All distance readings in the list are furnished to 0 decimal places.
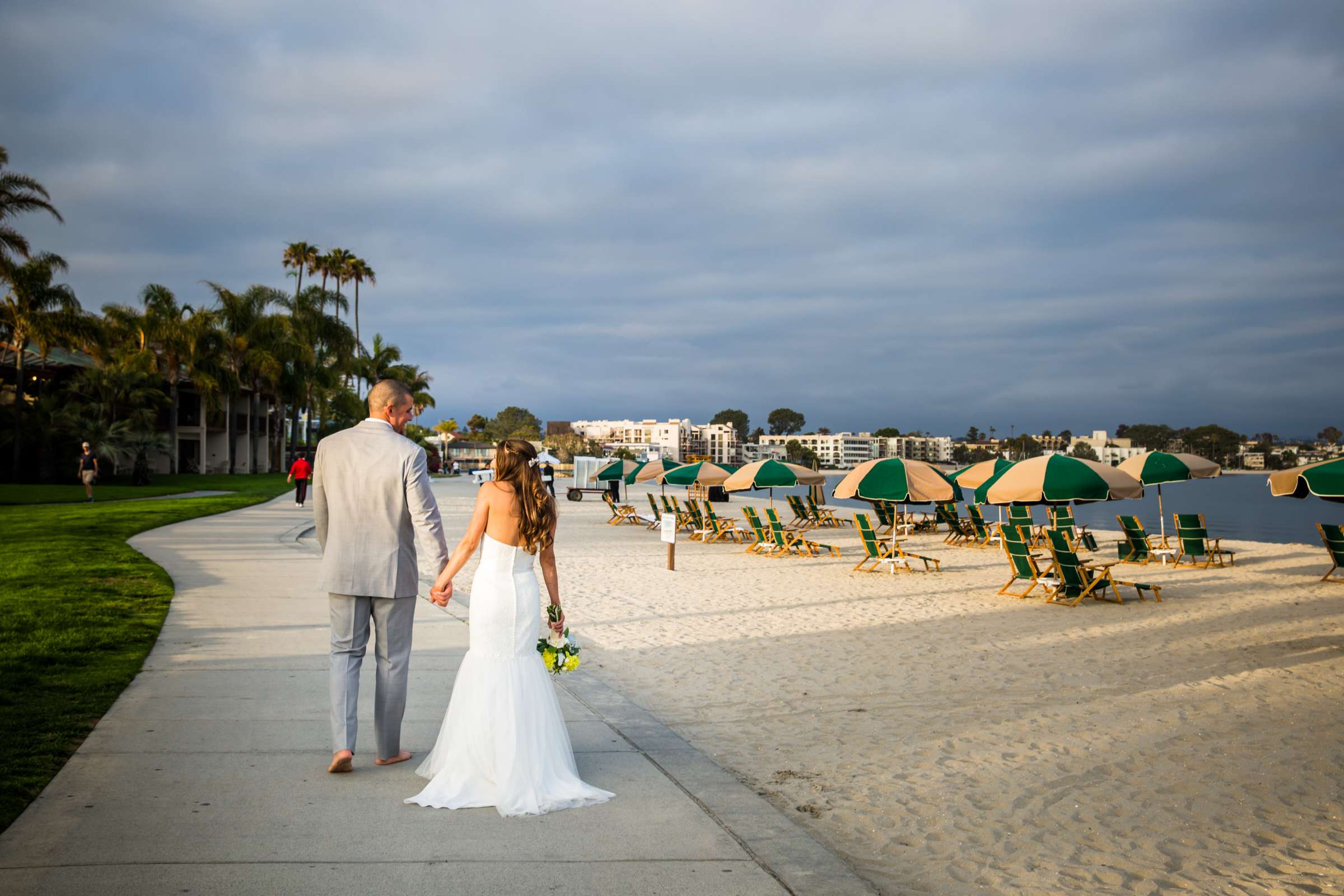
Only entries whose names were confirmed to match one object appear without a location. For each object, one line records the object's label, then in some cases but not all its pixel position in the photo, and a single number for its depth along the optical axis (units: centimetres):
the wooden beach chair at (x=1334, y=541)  1480
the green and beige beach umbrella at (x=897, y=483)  1567
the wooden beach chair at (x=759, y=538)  1909
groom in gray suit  430
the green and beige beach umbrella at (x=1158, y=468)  1761
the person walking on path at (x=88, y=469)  2592
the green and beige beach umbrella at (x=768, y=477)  1997
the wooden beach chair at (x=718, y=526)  2200
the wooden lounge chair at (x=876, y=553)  1603
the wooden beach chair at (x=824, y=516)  2456
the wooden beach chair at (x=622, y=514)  2777
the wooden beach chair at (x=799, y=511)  2338
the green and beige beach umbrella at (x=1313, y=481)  989
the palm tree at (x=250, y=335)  5538
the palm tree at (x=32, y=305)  3575
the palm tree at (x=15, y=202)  3212
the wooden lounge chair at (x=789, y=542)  1845
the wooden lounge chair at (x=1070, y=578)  1252
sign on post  1484
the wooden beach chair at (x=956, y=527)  2239
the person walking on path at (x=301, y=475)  2764
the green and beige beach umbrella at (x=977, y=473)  2092
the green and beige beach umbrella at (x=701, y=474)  2298
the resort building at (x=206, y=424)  4325
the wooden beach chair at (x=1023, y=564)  1305
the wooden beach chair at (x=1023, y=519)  1808
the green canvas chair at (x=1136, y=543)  1772
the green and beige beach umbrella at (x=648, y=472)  2772
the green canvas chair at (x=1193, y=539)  1708
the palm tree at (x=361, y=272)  7500
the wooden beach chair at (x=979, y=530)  2186
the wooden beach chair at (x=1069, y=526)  1995
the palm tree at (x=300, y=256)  7138
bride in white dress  412
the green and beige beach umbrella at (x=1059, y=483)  1293
